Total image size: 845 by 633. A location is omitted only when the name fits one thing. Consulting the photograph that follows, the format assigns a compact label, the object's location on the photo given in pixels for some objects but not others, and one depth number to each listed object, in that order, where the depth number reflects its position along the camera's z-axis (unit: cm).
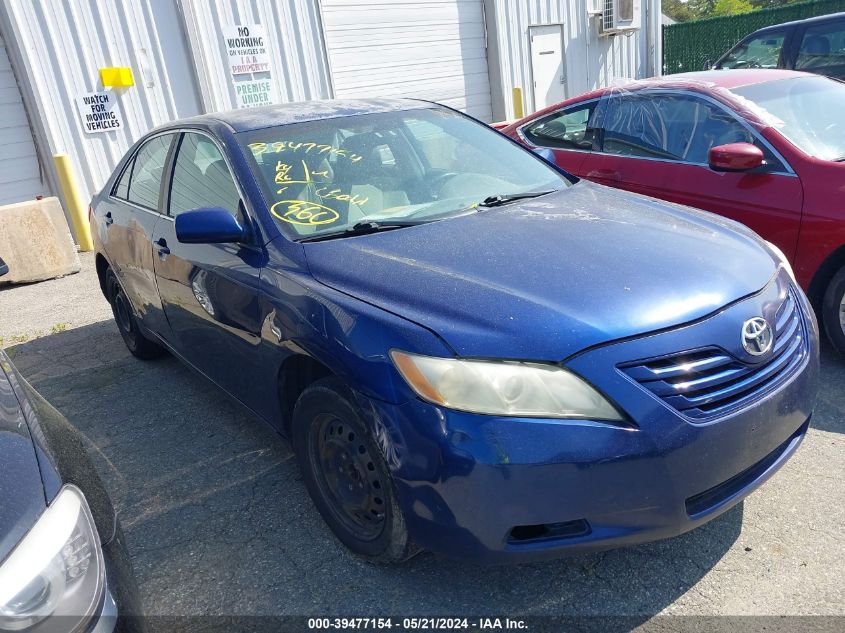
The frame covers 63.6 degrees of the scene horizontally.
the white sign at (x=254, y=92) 927
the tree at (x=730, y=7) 4209
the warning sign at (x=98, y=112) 823
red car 358
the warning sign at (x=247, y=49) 905
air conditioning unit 1351
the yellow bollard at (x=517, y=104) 1237
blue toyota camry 187
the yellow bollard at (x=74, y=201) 802
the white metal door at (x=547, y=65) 1288
